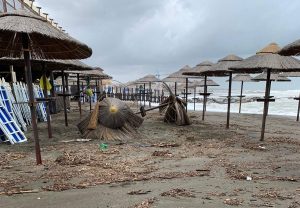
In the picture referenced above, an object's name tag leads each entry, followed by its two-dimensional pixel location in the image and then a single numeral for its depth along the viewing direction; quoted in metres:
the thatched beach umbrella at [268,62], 8.95
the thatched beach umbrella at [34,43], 5.49
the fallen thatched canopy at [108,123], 9.36
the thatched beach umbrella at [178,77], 18.08
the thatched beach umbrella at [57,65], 9.30
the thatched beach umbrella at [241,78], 23.53
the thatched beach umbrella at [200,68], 14.41
